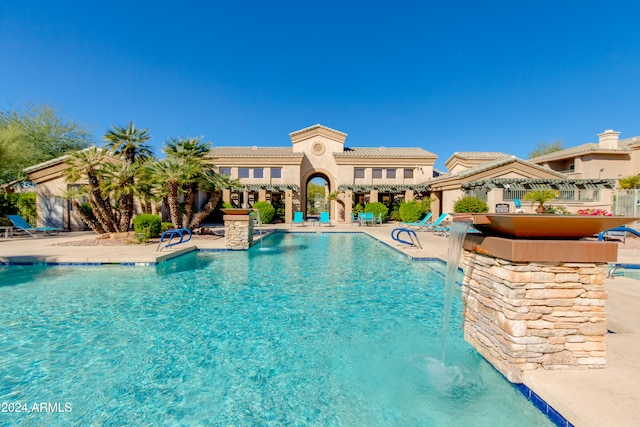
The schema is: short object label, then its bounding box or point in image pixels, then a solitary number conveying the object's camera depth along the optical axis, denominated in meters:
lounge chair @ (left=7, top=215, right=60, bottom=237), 13.68
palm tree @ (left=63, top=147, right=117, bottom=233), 11.31
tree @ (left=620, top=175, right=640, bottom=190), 19.28
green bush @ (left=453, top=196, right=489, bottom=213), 16.49
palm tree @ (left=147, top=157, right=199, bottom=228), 12.16
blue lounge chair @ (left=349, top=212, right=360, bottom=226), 22.62
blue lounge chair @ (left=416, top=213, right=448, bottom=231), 17.60
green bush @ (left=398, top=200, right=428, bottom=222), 22.72
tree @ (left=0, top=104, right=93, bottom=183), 20.04
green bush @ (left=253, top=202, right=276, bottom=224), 22.08
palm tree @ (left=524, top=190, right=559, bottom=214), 14.91
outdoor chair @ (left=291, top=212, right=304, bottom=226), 20.30
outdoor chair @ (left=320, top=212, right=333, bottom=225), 20.14
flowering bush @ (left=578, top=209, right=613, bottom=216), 16.05
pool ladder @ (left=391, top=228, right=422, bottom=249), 10.25
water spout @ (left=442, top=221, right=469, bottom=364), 3.57
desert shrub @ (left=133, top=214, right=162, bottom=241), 11.55
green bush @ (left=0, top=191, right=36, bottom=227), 16.40
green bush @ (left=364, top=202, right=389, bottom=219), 23.86
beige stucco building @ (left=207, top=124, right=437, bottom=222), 25.28
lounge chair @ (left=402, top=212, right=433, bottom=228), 17.05
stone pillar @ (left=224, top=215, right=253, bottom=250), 10.70
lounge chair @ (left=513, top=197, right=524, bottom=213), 16.43
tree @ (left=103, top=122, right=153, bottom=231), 11.64
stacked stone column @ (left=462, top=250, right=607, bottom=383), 2.64
